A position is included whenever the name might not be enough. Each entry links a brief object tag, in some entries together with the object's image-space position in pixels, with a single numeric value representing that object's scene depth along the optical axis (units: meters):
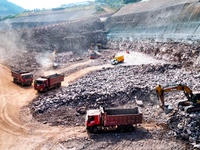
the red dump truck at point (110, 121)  15.05
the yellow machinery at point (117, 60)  34.06
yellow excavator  15.27
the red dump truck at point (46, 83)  23.36
